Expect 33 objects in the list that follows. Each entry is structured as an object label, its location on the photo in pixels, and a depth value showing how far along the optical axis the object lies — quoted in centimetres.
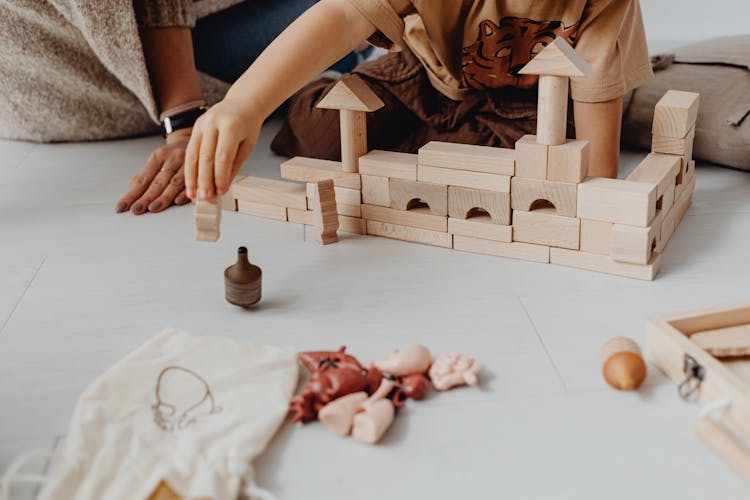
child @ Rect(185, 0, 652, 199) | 93
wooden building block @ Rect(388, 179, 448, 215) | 108
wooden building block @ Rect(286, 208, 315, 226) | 118
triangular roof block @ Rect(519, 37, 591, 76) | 93
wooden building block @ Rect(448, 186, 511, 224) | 104
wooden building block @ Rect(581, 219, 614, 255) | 99
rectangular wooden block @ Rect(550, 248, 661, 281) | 98
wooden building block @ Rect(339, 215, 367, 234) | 115
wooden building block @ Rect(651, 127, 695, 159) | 111
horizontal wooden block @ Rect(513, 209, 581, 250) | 101
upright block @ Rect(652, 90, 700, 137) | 110
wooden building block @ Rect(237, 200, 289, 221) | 120
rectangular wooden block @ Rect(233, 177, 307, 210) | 118
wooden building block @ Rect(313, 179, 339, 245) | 111
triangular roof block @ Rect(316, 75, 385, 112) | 109
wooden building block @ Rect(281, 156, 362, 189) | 114
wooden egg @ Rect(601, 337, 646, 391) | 77
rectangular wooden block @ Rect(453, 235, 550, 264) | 104
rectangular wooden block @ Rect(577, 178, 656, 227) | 96
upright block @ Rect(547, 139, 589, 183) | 98
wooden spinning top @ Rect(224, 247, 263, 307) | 91
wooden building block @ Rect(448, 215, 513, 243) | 105
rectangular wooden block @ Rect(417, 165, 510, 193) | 103
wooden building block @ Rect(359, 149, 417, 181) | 109
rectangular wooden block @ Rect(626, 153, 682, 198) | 102
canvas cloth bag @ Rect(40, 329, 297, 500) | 66
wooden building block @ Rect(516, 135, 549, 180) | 100
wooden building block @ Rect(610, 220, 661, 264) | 96
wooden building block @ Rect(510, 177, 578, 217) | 99
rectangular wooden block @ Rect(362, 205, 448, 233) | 109
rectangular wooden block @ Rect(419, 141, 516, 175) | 102
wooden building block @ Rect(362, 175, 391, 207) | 112
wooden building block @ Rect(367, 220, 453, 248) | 110
